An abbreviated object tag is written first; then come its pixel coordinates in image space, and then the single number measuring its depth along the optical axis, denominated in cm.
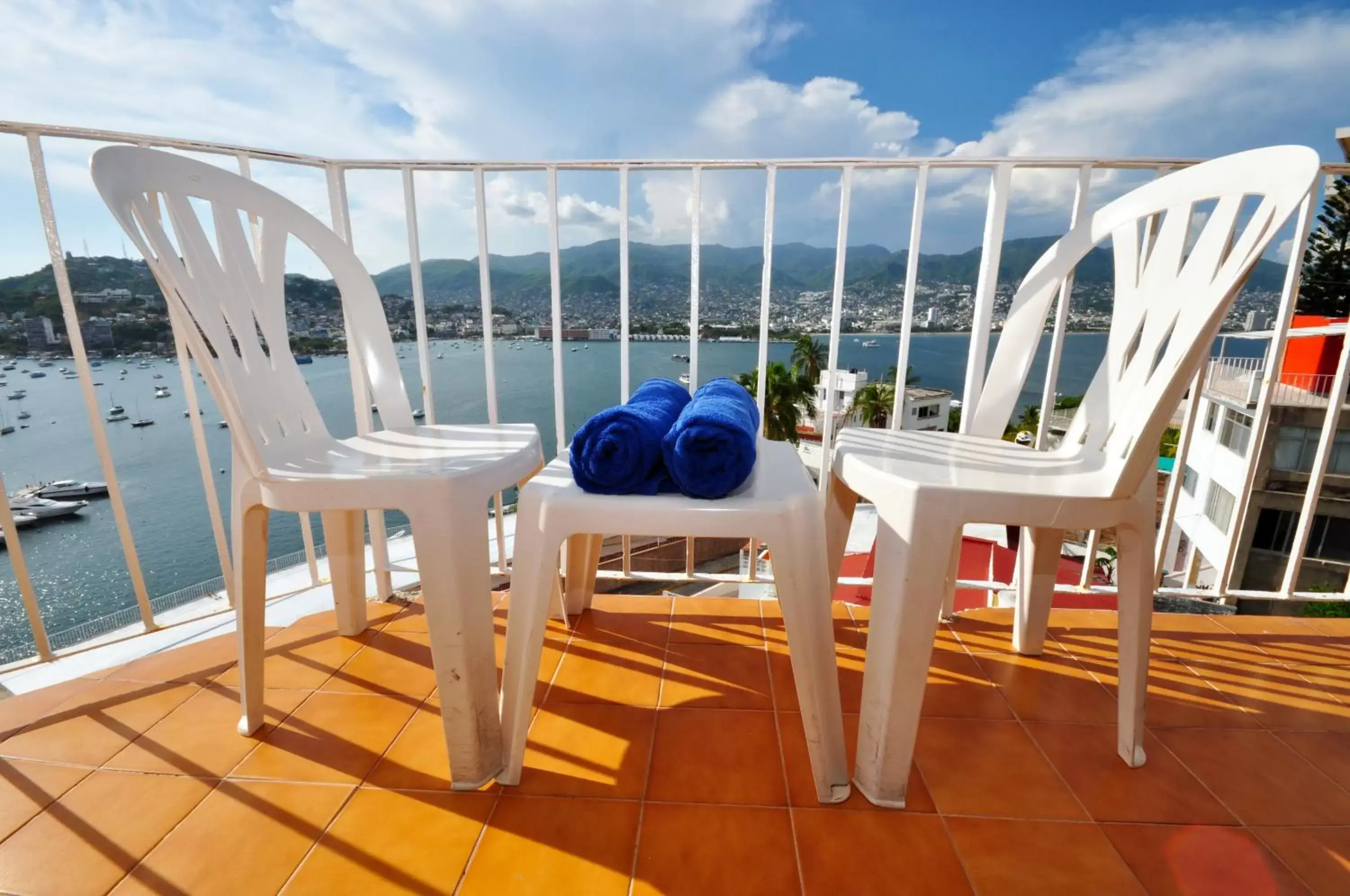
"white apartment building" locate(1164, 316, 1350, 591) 799
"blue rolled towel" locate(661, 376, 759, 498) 95
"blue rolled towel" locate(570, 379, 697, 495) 96
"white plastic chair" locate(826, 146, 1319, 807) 93
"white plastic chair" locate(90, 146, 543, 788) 96
